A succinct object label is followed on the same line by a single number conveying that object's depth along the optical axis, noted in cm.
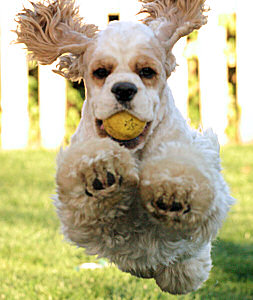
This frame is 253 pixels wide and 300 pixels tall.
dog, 474
